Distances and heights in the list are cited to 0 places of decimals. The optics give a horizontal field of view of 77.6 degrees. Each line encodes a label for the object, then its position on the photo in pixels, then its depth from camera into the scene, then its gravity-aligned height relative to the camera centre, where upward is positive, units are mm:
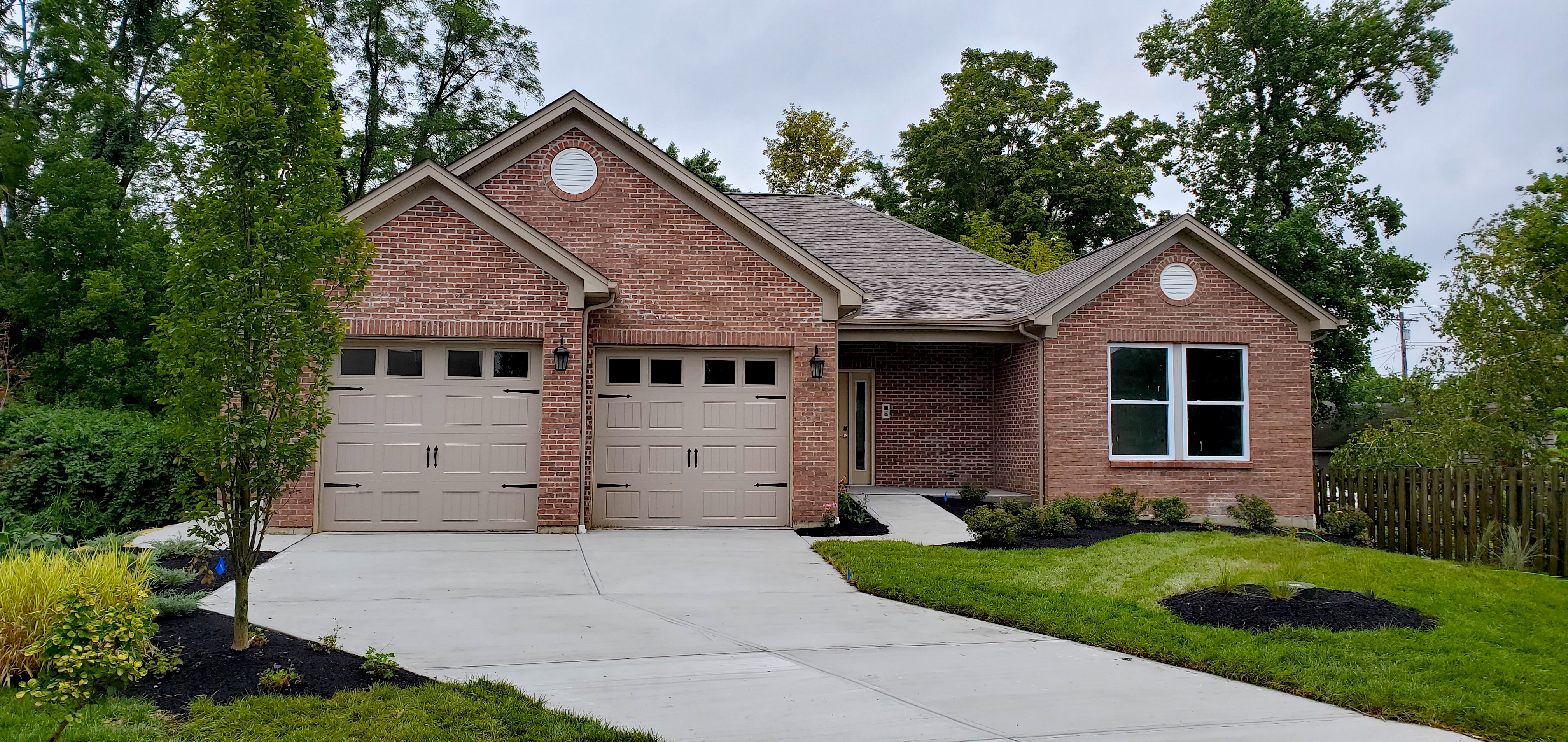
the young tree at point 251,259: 5879 +1010
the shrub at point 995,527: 11727 -1205
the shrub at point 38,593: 5469 -980
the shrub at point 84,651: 4996 -1212
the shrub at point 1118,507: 13734 -1136
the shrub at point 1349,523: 13281 -1300
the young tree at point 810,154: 36031 +10041
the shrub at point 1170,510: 13992 -1188
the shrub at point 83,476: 13031 -732
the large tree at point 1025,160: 34406 +9621
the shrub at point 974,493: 15461 -1058
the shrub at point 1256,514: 13477 -1204
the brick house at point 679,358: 11875 +933
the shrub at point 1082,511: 13320 -1147
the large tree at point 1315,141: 25500 +8062
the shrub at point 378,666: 5836 -1452
